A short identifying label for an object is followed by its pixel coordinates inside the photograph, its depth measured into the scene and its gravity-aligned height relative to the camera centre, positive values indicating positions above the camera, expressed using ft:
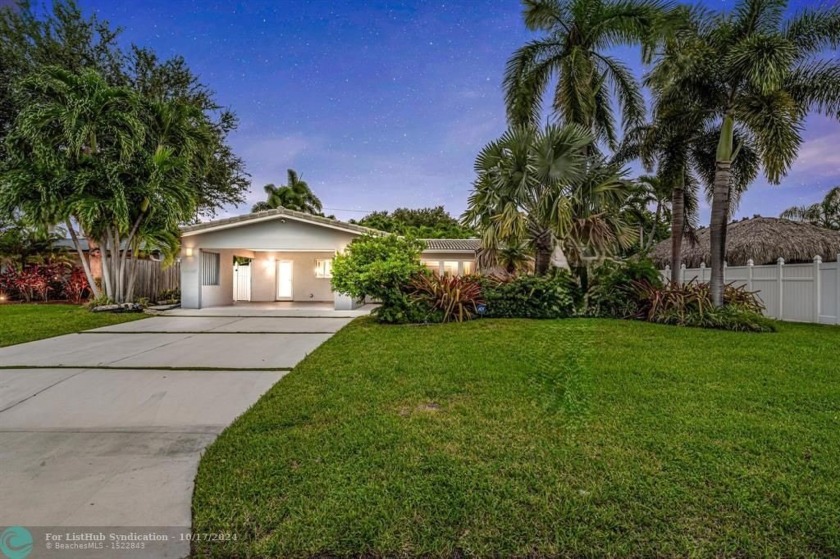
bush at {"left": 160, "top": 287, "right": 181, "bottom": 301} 53.78 -1.79
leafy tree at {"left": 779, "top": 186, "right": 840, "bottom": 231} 72.18 +12.06
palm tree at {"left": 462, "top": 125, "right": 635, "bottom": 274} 32.58 +7.01
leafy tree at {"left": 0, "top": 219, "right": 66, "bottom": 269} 48.88 +4.14
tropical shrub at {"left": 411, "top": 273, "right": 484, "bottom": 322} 31.73 -1.13
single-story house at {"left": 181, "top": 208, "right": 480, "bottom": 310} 45.93 +3.20
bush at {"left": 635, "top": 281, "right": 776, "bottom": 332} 28.50 -1.99
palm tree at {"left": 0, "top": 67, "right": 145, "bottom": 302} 36.70 +12.02
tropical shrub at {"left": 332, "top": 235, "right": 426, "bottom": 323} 30.99 +0.57
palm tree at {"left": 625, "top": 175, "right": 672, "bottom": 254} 71.67 +15.35
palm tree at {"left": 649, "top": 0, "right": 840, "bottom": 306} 27.63 +14.62
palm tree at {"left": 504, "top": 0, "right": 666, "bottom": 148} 37.47 +21.36
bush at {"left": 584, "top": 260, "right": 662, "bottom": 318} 34.01 -0.72
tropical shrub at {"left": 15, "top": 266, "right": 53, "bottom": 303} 50.29 -0.21
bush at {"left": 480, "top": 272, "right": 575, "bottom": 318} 33.47 -1.52
